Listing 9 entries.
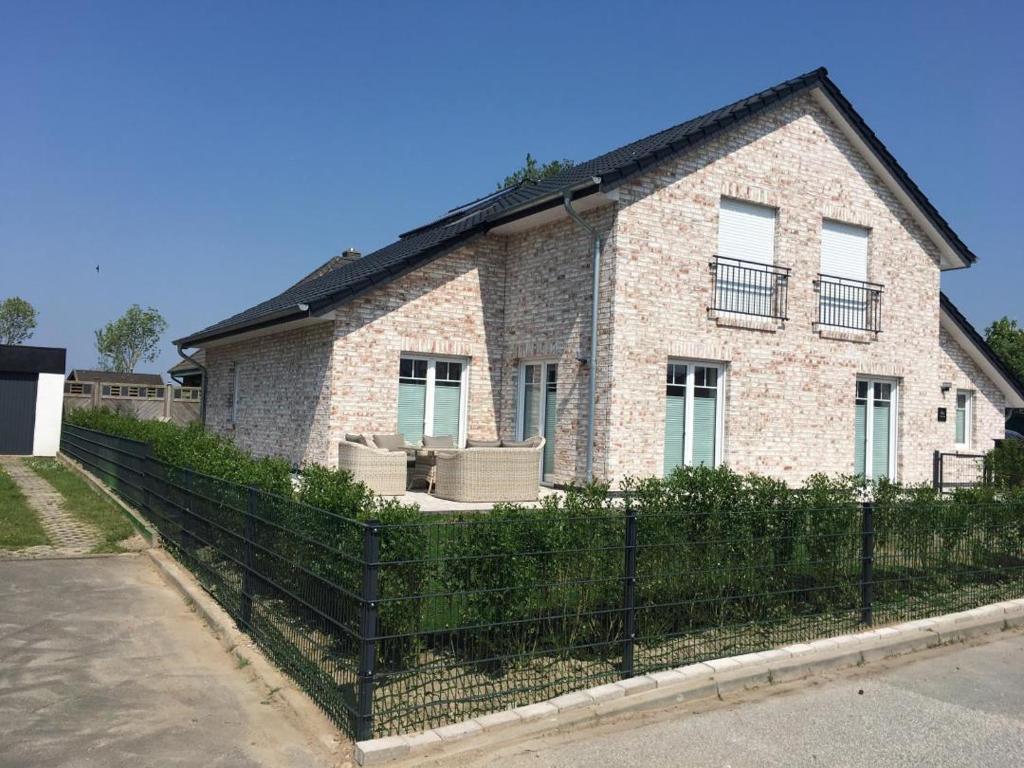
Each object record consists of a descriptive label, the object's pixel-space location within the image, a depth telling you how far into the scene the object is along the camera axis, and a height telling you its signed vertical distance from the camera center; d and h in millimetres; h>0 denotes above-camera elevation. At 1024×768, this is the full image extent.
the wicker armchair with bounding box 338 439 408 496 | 12141 -754
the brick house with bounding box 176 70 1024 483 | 13211 +1751
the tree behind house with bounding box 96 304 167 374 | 92688 +7450
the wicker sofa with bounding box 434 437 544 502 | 11859 -776
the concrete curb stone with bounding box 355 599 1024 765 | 4340 -1583
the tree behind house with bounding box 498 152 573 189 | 42691 +12631
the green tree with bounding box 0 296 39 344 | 82875 +8071
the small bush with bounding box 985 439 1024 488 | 13117 -393
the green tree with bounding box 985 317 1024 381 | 47750 +5496
